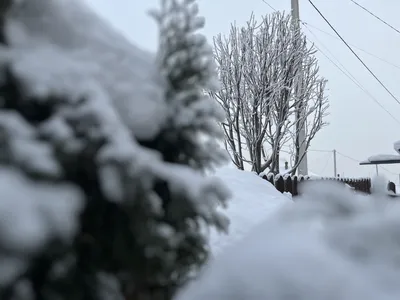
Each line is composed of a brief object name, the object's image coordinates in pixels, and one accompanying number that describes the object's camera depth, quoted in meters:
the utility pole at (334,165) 37.19
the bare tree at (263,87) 9.70
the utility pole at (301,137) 10.24
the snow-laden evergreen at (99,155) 0.95
